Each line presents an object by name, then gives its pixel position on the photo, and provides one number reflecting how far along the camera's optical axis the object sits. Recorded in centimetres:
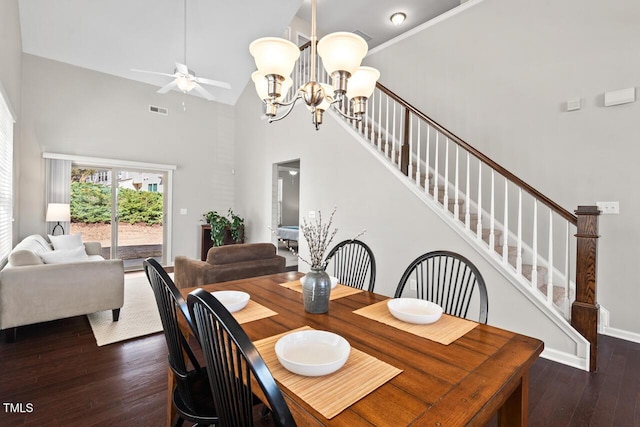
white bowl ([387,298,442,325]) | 136
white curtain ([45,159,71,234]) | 500
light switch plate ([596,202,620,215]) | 299
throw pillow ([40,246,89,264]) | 326
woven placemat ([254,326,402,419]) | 80
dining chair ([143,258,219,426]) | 117
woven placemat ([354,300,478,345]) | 126
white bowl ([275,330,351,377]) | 91
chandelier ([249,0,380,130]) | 178
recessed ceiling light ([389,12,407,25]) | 552
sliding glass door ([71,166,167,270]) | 551
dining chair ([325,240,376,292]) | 227
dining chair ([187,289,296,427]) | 69
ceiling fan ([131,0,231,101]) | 376
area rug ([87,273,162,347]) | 286
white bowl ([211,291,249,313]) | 149
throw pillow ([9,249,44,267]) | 276
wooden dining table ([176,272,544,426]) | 78
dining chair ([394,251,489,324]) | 153
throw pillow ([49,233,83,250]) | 432
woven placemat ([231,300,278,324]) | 141
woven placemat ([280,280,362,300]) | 183
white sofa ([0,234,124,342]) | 264
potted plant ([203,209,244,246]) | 623
